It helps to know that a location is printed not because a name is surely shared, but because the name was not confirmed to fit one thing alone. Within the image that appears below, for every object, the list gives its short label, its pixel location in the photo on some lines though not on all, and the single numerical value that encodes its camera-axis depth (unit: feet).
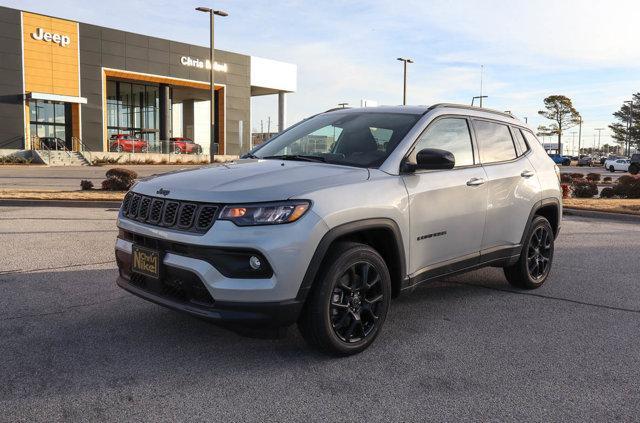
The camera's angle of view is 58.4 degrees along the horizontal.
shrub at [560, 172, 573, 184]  68.02
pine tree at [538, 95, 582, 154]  258.78
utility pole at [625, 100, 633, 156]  248.11
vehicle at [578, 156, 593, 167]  224.33
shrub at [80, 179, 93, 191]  50.78
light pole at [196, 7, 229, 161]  89.62
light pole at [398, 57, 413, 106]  128.98
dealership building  123.95
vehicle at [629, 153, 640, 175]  131.85
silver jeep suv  11.19
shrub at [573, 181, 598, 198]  55.83
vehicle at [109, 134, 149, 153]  132.87
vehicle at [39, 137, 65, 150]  129.09
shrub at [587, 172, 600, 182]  76.33
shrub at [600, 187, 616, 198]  56.39
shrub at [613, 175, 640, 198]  56.59
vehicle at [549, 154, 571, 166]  210.65
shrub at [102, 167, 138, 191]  51.06
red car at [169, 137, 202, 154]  139.95
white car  159.13
